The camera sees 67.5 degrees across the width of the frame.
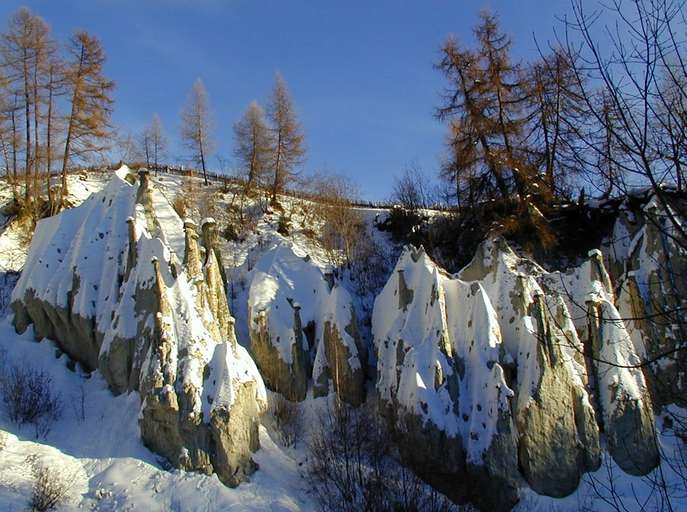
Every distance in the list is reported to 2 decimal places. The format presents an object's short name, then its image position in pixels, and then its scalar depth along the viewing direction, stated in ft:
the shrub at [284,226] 87.25
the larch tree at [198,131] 116.67
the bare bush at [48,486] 33.99
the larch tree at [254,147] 102.42
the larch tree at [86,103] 81.46
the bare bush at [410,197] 96.43
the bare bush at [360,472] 35.04
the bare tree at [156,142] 138.42
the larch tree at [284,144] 102.47
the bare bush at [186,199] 88.14
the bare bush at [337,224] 77.36
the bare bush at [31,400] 41.81
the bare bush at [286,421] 44.21
